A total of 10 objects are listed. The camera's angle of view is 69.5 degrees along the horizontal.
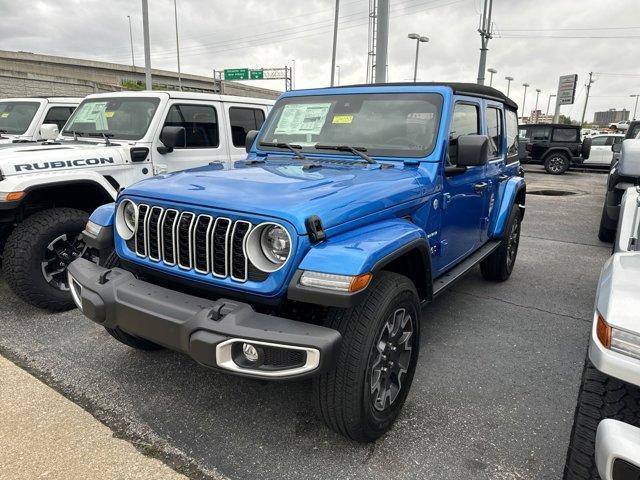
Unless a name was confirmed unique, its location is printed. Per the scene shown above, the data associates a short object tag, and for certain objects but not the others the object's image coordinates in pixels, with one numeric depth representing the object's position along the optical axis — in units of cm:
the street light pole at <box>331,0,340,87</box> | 2000
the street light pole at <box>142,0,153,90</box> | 1505
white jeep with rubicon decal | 381
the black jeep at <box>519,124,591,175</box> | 1655
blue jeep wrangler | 199
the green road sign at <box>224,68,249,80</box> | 4069
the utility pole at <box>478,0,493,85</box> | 1727
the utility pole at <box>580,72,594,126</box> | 6436
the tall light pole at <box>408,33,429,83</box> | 2123
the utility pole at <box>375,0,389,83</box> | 991
